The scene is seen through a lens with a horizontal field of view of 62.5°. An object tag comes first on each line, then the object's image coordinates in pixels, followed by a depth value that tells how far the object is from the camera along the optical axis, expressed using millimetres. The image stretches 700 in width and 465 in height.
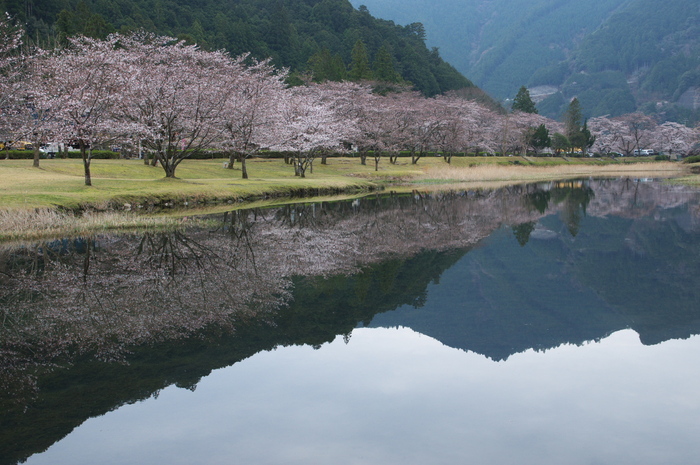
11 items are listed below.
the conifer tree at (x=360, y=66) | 94275
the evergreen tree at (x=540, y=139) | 102681
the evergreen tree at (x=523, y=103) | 125500
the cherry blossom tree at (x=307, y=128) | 48312
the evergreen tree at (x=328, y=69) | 89250
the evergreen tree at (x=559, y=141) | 107875
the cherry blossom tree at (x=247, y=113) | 41125
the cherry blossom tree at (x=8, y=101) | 30469
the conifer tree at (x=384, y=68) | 101062
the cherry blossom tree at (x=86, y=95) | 29578
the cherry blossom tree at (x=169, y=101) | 33625
